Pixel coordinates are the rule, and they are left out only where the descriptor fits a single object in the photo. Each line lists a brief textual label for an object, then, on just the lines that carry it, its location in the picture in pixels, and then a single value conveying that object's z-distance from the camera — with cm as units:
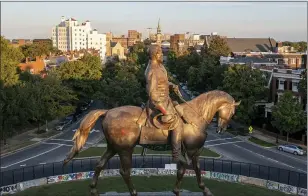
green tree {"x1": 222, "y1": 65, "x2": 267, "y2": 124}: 5406
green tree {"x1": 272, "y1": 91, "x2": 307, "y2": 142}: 4712
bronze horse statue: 1898
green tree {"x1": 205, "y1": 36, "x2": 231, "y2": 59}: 9028
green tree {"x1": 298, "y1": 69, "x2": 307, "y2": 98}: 4959
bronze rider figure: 1831
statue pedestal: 2269
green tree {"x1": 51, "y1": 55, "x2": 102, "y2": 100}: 6325
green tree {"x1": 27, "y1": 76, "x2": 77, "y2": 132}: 5219
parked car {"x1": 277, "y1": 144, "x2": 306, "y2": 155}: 4406
